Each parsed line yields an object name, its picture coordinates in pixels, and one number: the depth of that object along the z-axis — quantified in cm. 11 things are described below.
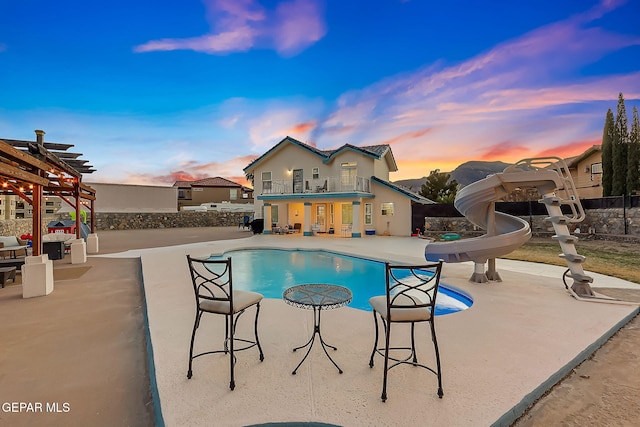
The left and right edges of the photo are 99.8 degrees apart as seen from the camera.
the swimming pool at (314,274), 693
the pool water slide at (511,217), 591
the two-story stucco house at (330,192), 1925
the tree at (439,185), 2883
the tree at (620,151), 2052
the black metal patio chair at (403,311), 253
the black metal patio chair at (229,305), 275
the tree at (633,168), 1959
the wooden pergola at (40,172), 523
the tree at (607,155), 2158
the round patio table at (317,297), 292
